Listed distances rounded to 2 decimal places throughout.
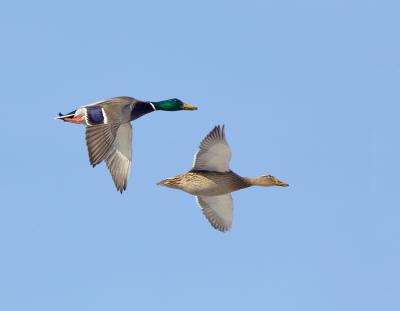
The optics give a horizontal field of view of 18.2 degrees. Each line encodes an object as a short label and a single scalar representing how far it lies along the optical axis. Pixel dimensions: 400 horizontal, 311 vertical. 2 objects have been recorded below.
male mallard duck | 32.28
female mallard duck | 33.00
